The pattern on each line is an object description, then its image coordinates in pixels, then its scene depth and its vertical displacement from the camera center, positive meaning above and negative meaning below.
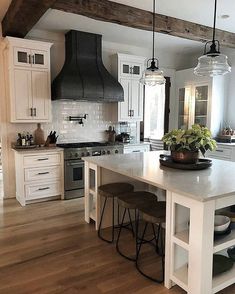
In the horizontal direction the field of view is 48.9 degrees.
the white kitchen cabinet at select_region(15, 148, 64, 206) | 4.05 -0.98
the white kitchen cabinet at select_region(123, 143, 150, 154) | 5.09 -0.66
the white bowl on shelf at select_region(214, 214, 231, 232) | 2.07 -0.88
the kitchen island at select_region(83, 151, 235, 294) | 1.80 -0.76
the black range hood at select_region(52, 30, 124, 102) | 4.29 +0.67
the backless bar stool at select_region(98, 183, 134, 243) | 2.84 -0.85
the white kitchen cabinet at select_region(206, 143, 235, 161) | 4.82 -0.69
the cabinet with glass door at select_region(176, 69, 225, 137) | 5.31 +0.33
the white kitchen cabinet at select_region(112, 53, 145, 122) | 5.05 +0.63
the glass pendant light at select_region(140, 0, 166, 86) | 3.07 +0.46
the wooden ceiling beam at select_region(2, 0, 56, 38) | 2.86 +1.24
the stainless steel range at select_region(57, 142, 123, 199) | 4.34 -0.86
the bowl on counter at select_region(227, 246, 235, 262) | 2.28 -1.25
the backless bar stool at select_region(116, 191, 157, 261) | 2.52 -0.86
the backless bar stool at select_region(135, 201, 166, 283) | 2.19 -0.86
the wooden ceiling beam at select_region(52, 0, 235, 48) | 3.08 +1.30
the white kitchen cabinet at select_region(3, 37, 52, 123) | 4.02 +0.56
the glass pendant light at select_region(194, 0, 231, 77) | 2.36 +0.49
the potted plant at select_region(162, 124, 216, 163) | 2.54 -0.28
